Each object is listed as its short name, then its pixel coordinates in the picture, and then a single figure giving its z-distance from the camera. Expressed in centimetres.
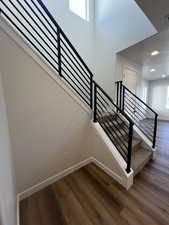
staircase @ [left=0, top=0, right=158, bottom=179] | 181
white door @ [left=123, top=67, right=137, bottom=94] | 390
